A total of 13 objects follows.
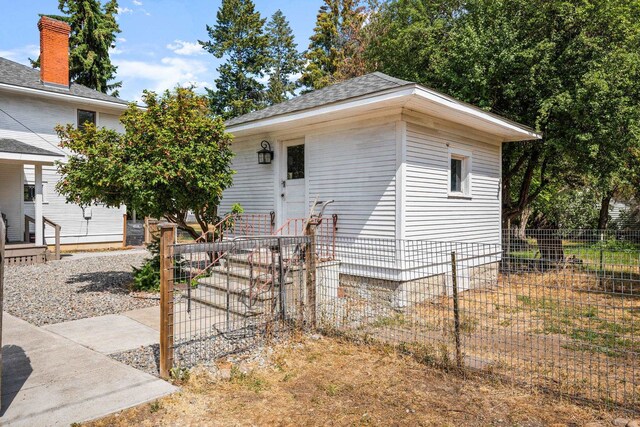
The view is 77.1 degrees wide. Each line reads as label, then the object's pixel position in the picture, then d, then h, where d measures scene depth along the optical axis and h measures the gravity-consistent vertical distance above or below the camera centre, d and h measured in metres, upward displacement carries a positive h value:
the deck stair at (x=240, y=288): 5.30 -1.12
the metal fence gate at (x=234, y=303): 3.68 -1.21
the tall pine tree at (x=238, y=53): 30.22 +12.41
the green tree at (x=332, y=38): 28.14 +12.73
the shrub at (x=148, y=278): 7.23 -1.17
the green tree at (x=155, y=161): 6.32 +0.86
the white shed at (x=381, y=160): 6.92 +1.06
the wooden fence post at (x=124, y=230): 15.00 -0.64
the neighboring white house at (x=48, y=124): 13.00 +3.06
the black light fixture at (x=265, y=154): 8.91 +1.31
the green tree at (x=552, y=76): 8.98 +3.40
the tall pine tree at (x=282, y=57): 32.12 +13.18
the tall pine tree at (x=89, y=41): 22.47 +9.86
